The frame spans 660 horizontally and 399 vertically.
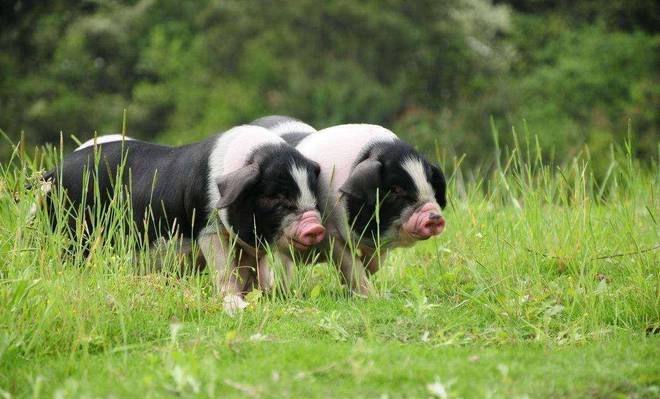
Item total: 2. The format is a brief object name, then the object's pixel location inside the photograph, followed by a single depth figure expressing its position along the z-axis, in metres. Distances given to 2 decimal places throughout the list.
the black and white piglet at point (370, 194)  10.16
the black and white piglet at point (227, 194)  10.05
